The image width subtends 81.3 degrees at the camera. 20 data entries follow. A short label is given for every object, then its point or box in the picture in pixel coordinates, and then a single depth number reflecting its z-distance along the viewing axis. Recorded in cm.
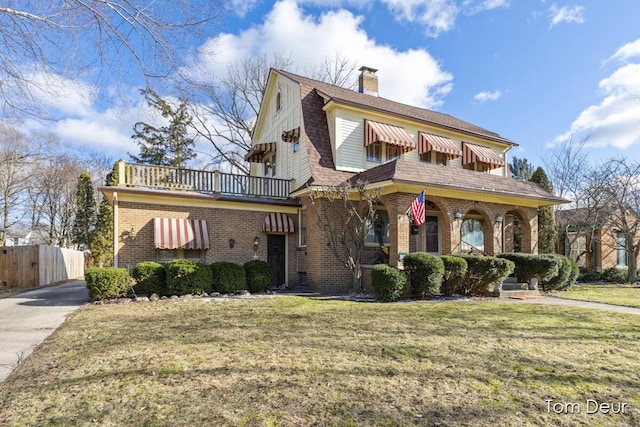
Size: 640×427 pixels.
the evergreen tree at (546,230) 1853
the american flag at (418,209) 1159
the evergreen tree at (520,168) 3234
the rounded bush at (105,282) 1077
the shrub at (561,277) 1351
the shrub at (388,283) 1070
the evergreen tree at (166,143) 3152
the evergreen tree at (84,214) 2270
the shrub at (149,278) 1149
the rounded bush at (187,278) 1166
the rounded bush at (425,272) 1109
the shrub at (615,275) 1873
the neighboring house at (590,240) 1995
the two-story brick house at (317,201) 1262
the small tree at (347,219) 1230
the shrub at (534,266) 1277
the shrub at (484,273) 1164
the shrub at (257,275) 1293
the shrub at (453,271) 1153
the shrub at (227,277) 1234
